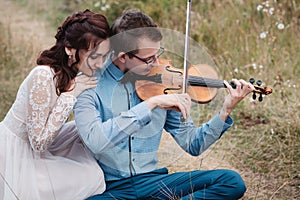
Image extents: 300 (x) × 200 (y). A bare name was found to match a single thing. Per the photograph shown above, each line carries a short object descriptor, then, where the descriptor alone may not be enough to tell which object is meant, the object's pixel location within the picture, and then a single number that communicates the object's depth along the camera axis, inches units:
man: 175.3
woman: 182.6
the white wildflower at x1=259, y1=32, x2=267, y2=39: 329.2
